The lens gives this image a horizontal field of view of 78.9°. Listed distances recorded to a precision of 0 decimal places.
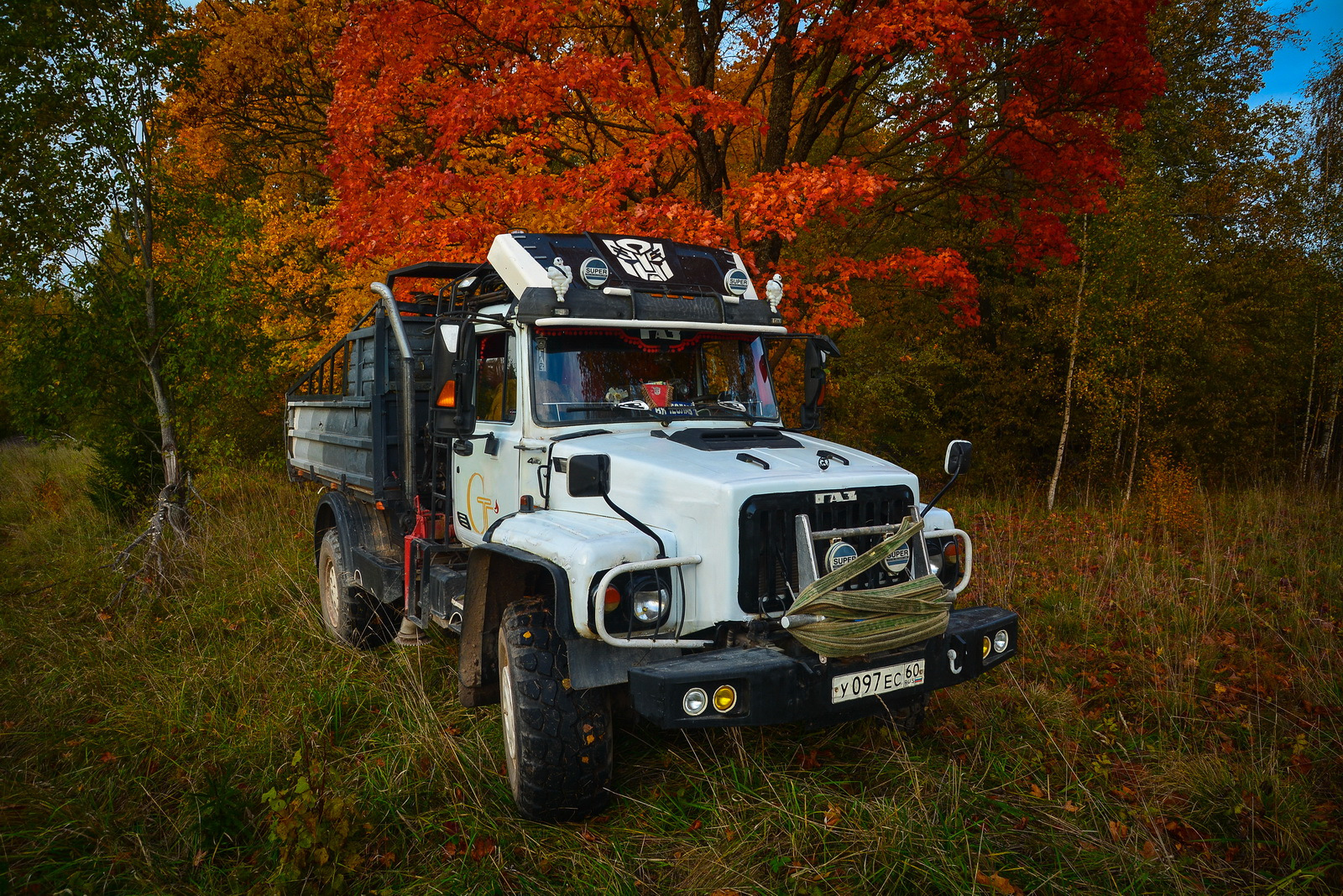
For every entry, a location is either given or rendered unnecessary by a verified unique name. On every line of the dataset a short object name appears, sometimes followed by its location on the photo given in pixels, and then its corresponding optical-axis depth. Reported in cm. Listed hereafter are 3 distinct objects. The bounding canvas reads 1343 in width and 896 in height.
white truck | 323
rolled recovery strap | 319
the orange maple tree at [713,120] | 749
